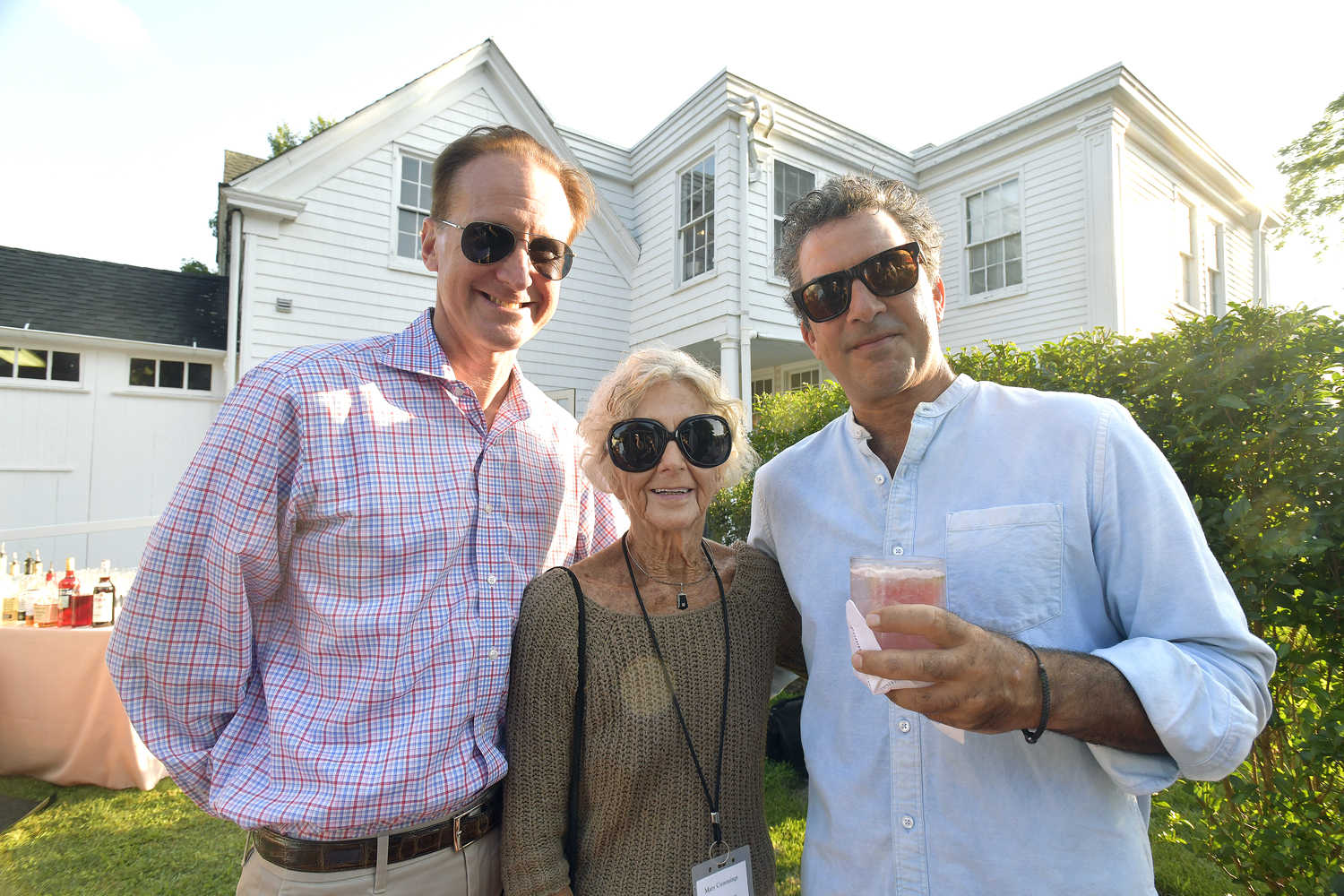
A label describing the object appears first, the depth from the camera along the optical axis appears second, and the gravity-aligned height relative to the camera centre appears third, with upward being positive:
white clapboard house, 8.59 +3.68
